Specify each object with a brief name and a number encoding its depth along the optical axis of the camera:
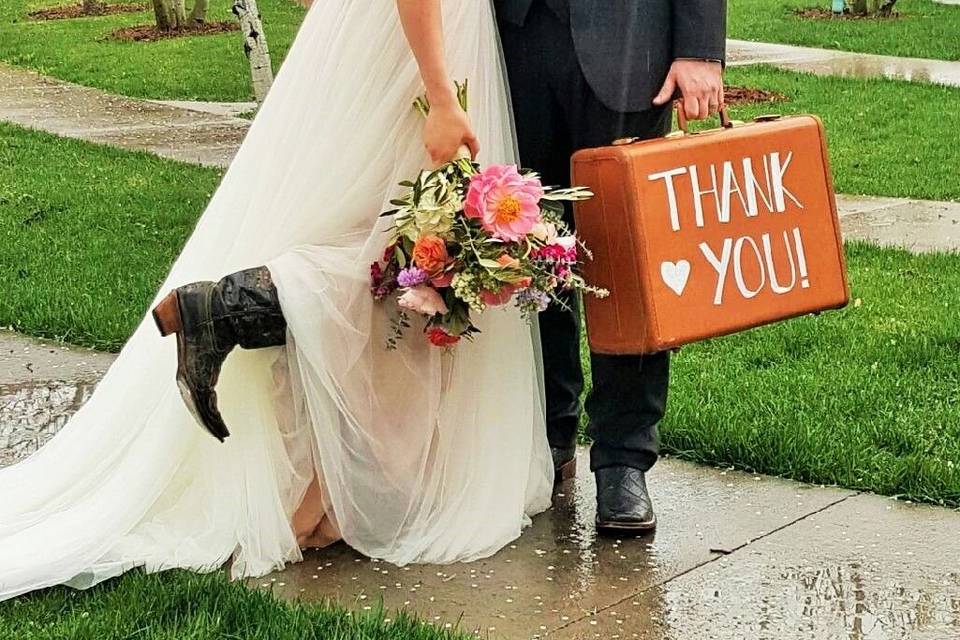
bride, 6.98
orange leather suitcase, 6.68
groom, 7.01
